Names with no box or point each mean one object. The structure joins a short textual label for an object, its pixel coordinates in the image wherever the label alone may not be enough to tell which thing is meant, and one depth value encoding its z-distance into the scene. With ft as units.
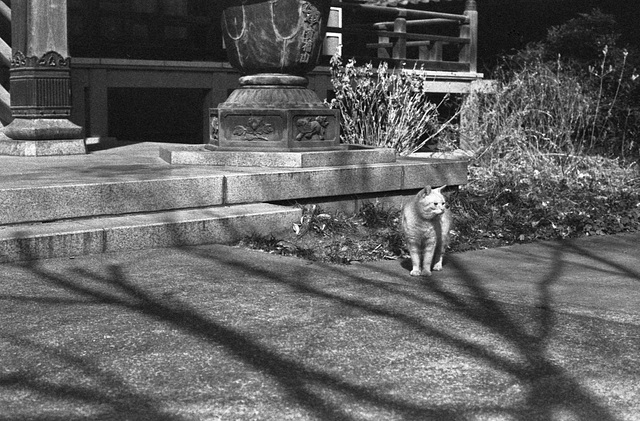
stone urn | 27.32
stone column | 30.91
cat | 18.72
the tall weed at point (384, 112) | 35.29
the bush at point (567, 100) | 37.14
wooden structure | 41.75
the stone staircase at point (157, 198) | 19.95
